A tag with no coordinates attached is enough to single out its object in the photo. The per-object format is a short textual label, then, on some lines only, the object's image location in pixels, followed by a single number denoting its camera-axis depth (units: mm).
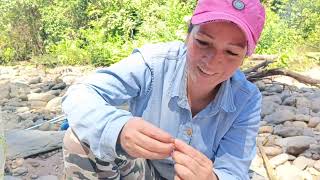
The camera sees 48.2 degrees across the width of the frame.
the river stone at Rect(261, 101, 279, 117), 2950
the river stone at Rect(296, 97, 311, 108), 3094
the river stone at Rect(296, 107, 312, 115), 2956
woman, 1003
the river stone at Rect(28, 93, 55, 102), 3562
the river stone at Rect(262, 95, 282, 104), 3168
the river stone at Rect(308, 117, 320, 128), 2778
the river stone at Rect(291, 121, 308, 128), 2746
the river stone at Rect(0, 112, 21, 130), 2891
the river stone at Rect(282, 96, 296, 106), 3141
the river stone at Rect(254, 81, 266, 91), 3477
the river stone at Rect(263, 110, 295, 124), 2812
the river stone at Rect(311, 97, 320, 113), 3053
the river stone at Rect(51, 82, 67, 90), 3858
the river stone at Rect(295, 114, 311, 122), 2820
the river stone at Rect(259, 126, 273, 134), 2659
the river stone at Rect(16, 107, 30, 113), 3292
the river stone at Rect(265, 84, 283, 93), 3418
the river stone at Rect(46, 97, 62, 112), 3305
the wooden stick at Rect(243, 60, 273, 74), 3691
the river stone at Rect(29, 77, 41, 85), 4099
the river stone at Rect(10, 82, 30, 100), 3678
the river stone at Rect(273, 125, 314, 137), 2589
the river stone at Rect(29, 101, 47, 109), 3433
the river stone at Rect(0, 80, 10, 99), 3687
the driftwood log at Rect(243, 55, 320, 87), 3609
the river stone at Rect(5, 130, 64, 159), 2234
